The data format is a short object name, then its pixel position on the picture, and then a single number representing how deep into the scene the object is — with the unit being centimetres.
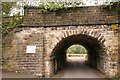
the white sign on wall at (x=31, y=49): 971
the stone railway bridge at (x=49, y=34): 958
